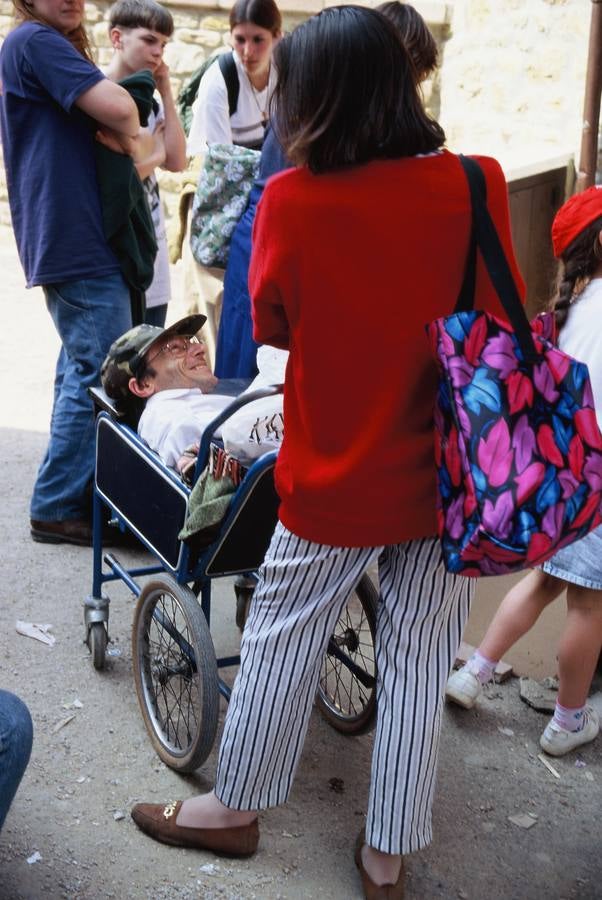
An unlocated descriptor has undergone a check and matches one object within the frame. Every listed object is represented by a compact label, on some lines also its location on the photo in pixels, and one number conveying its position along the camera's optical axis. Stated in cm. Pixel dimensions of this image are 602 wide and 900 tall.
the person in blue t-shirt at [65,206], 390
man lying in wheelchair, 302
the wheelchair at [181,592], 282
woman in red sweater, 216
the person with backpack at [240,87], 479
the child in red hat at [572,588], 298
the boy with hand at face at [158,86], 445
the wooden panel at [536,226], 559
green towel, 272
